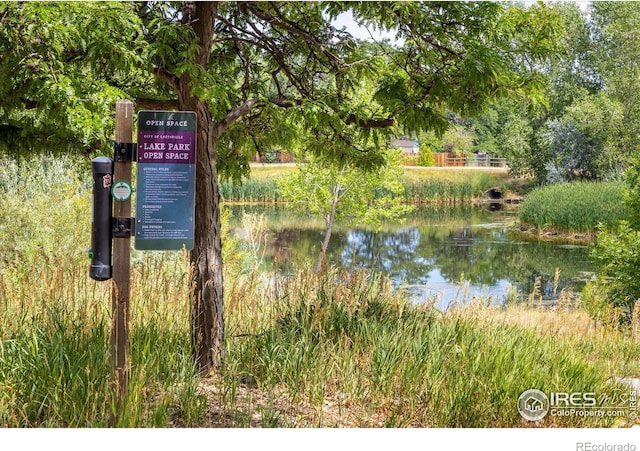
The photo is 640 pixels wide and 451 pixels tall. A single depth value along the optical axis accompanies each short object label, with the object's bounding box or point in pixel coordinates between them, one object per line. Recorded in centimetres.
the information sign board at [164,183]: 388
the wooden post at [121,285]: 377
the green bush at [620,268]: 884
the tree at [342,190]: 1472
